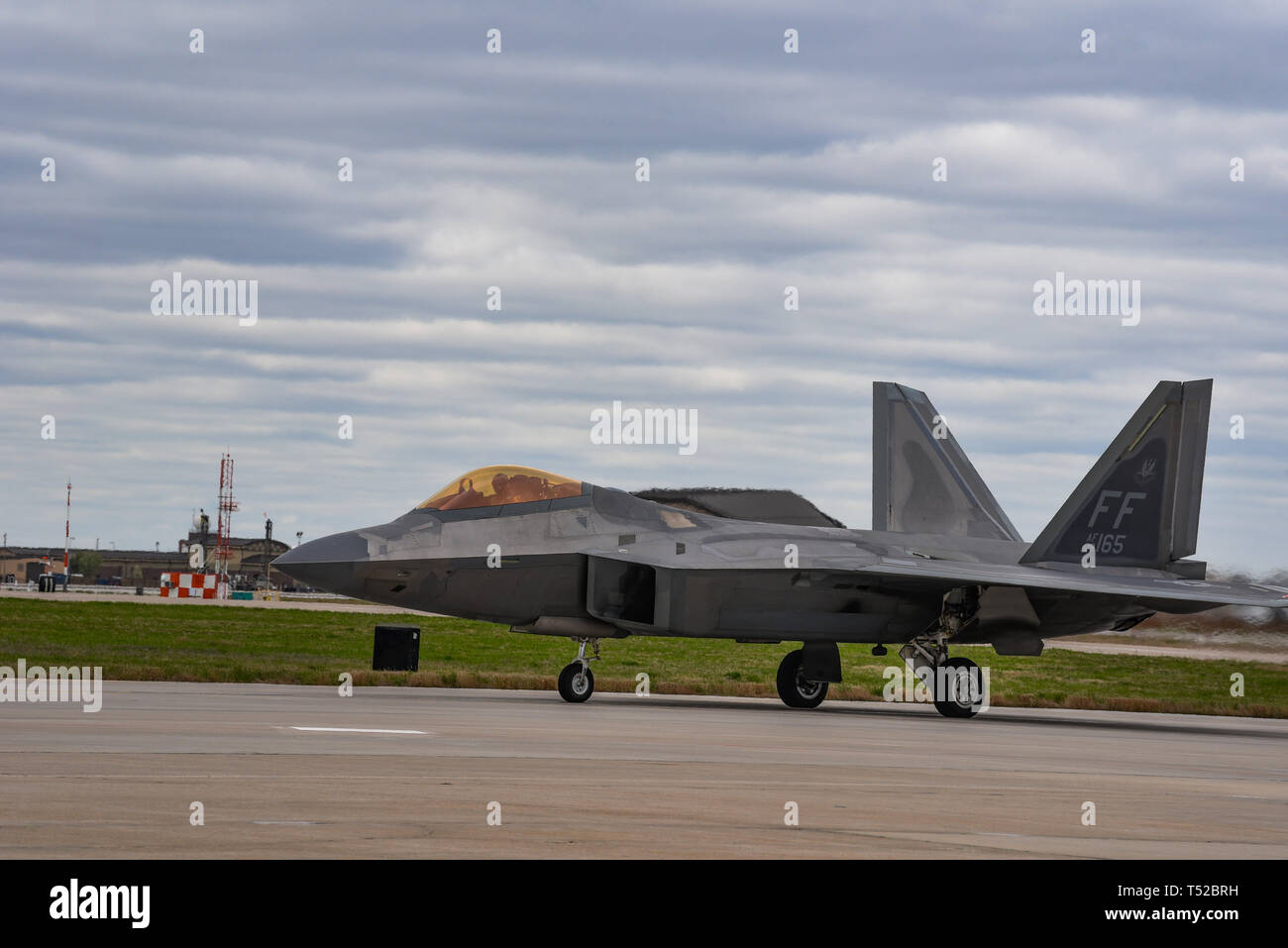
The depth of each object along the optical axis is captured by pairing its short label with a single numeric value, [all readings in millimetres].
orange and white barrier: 78188
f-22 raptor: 20797
